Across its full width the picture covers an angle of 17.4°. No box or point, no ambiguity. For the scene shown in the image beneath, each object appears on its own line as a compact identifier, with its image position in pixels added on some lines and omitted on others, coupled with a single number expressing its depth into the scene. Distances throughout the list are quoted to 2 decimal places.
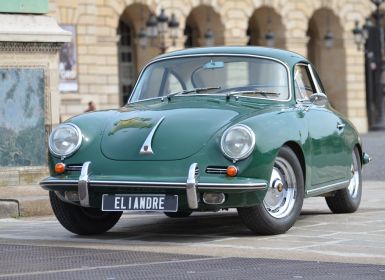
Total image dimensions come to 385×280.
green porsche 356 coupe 8.73
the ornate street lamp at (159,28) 39.16
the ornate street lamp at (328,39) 51.03
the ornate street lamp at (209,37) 47.88
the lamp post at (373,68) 47.97
